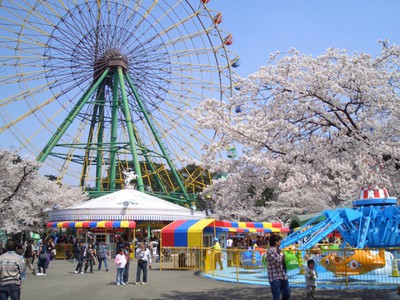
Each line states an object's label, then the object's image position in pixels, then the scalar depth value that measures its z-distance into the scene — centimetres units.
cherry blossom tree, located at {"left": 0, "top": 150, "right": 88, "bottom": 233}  2453
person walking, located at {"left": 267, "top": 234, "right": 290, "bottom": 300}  731
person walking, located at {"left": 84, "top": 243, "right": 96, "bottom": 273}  1684
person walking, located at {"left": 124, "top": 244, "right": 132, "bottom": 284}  1341
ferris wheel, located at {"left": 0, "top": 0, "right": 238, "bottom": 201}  3247
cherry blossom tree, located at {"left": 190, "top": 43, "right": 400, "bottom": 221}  959
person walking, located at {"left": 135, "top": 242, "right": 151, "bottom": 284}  1315
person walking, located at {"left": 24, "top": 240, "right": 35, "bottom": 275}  1538
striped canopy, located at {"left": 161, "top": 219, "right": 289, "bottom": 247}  1956
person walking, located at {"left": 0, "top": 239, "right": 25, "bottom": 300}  620
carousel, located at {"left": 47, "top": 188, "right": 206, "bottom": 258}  2656
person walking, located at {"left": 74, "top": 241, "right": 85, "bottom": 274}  1670
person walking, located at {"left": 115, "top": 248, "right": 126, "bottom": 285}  1296
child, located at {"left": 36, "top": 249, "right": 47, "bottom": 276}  1628
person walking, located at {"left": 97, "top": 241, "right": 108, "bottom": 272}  1778
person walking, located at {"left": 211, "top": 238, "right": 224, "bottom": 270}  1568
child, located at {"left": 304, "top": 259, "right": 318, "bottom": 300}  920
